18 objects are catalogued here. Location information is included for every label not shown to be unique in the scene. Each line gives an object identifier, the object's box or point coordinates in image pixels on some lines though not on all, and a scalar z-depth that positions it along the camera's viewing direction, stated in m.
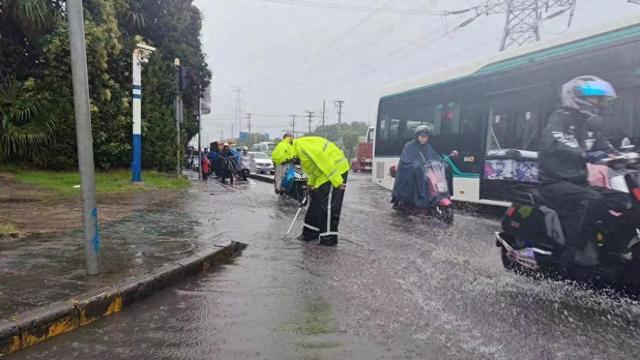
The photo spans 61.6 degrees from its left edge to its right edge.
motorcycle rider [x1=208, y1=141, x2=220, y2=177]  21.14
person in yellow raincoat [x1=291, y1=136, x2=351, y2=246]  7.33
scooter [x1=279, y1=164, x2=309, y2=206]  12.25
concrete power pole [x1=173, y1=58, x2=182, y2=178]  15.64
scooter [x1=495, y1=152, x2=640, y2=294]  4.42
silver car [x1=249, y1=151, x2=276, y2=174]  30.78
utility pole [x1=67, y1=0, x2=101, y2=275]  4.60
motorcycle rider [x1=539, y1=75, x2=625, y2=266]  4.65
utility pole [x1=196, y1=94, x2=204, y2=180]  21.20
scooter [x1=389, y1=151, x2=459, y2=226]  9.87
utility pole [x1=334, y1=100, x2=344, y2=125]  82.50
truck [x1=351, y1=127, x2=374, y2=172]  39.03
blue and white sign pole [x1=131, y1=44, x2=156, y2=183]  13.92
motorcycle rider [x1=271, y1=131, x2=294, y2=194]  10.17
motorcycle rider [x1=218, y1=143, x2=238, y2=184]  19.09
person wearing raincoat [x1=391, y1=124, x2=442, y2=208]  10.25
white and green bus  7.04
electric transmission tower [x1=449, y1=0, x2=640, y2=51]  25.70
